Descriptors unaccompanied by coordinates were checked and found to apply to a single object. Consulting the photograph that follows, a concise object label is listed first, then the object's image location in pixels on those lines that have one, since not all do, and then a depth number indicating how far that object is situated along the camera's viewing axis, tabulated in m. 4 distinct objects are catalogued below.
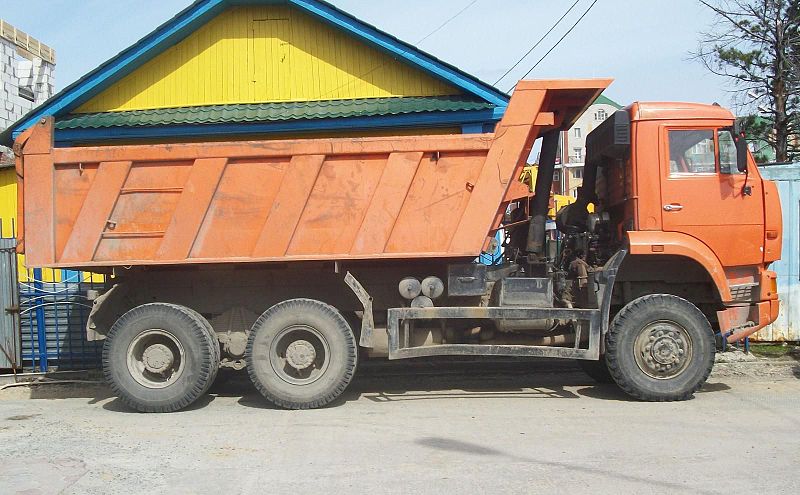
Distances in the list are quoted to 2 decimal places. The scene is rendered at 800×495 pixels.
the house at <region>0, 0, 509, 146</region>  10.62
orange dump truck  7.23
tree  16.89
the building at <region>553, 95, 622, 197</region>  35.69
